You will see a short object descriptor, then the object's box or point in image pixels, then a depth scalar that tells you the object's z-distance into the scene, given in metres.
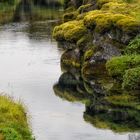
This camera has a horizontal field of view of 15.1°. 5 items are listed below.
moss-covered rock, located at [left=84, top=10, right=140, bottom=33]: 52.71
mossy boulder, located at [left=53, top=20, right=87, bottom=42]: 60.44
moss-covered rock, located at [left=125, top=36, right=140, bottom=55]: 51.31
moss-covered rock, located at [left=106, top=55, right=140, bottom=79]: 49.28
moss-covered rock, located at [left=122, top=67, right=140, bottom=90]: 46.25
